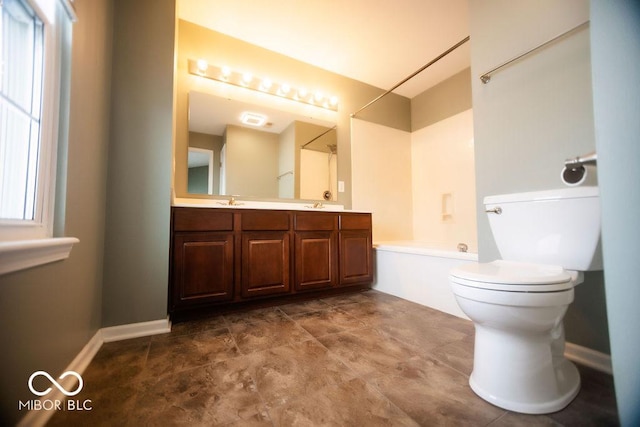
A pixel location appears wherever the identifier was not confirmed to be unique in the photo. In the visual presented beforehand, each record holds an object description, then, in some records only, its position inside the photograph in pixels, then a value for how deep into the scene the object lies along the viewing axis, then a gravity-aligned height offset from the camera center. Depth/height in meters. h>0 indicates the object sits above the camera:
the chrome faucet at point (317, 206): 2.45 +0.18
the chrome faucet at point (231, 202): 2.01 +0.19
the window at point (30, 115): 0.72 +0.38
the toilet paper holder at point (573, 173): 1.02 +0.24
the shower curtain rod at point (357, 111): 2.64 +1.29
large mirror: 2.04 +0.70
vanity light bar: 2.04 +1.37
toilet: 0.81 -0.28
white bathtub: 1.75 -0.44
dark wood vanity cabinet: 1.57 -0.25
